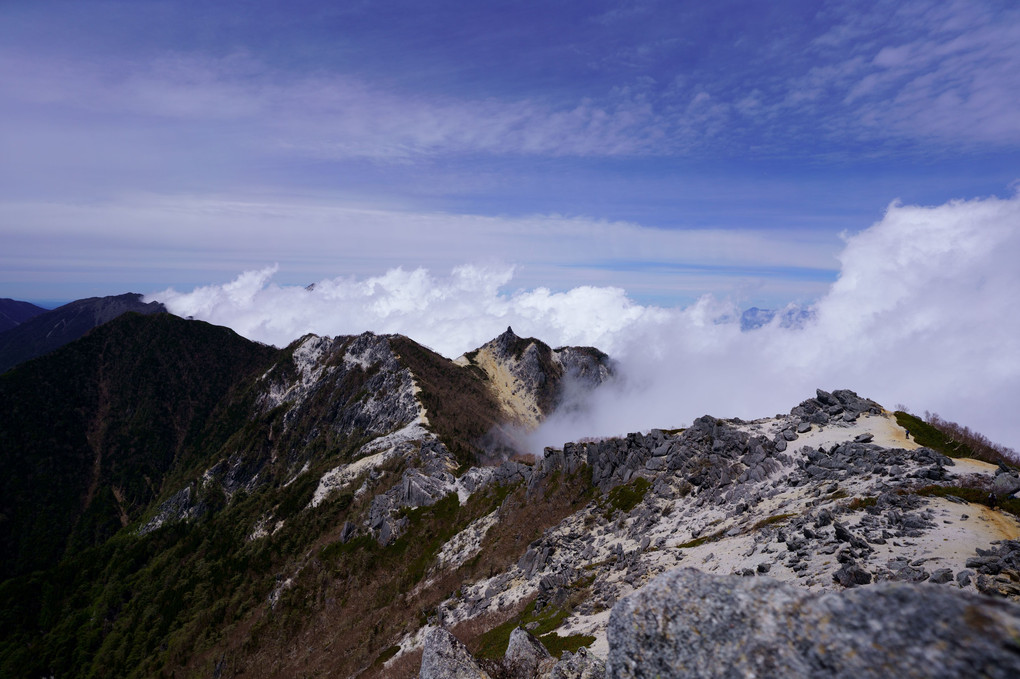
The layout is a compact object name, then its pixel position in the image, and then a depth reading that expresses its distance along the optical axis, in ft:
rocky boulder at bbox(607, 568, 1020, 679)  21.65
